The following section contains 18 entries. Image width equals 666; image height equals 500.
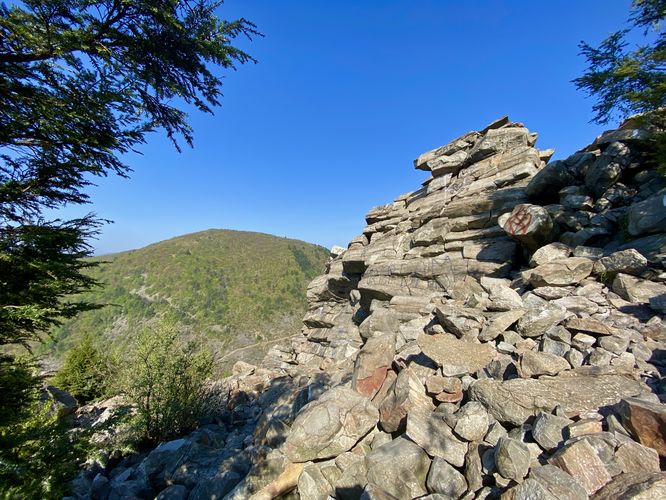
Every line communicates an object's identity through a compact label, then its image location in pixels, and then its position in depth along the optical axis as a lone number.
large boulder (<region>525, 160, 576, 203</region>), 11.73
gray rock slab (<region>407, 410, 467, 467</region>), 4.52
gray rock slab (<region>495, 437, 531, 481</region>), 3.62
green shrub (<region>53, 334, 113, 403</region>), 18.20
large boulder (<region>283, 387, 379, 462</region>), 5.77
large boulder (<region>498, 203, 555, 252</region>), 10.17
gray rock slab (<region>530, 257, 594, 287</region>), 8.25
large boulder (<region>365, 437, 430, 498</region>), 4.39
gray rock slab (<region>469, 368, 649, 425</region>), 4.47
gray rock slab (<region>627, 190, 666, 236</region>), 8.08
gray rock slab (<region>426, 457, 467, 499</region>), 4.10
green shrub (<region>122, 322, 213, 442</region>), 10.37
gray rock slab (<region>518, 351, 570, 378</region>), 5.38
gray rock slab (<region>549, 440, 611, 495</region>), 3.22
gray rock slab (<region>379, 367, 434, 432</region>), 5.74
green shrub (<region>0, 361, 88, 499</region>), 3.97
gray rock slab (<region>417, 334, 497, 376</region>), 6.36
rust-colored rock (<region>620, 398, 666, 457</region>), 3.40
